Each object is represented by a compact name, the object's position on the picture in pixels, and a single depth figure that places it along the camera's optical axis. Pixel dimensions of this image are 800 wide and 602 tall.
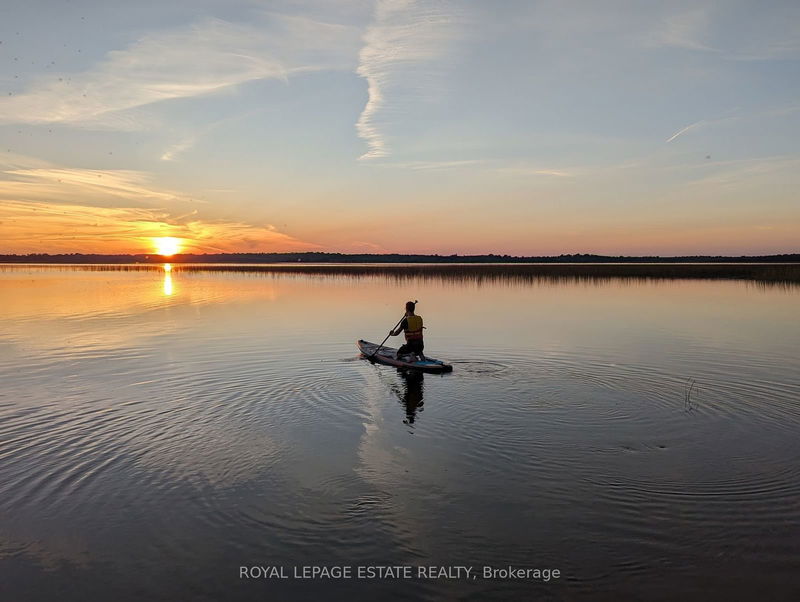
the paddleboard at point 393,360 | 18.34
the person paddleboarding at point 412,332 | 19.59
